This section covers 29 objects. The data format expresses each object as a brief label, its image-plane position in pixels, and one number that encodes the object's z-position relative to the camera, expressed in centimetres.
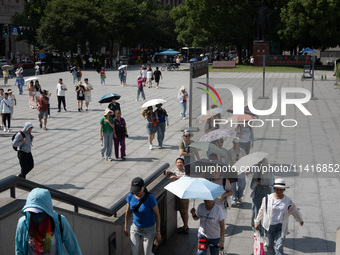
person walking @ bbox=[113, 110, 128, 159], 1442
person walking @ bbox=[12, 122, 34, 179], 1155
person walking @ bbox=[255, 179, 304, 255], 731
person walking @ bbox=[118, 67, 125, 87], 3614
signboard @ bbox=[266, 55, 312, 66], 2497
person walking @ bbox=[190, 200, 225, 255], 697
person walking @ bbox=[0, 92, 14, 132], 1866
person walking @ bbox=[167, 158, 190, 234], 911
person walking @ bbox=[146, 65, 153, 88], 3541
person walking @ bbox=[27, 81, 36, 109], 2489
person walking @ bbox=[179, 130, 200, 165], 1105
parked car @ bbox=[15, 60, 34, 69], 5989
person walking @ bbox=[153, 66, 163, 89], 3456
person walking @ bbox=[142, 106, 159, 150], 1548
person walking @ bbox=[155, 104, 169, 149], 1555
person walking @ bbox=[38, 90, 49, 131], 1875
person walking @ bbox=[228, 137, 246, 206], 1038
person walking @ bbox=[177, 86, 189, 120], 2047
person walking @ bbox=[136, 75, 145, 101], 2673
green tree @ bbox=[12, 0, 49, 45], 6619
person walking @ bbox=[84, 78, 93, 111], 2395
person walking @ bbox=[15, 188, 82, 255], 440
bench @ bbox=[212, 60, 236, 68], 5350
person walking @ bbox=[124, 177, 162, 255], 686
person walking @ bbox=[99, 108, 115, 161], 1427
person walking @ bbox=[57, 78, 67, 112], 2312
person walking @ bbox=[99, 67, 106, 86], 3632
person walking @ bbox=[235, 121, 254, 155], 1202
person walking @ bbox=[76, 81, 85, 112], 2367
